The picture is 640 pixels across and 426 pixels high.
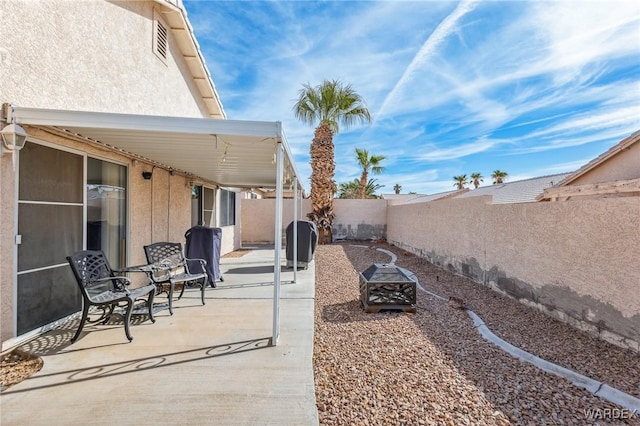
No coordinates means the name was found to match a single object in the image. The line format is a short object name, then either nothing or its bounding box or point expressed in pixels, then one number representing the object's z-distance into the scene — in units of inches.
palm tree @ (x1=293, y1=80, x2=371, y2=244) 631.8
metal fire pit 235.8
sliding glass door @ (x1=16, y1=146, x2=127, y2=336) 163.8
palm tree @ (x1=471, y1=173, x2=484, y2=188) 1648.6
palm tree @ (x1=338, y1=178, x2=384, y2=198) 1607.7
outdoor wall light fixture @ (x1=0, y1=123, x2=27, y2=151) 147.7
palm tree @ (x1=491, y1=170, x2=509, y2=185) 1425.9
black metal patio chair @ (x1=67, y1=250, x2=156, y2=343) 166.2
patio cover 155.8
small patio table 203.9
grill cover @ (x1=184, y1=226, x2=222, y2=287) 286.0
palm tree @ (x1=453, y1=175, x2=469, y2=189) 1712.5
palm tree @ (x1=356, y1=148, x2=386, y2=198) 1131.9
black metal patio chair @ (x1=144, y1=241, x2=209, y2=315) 225.7
